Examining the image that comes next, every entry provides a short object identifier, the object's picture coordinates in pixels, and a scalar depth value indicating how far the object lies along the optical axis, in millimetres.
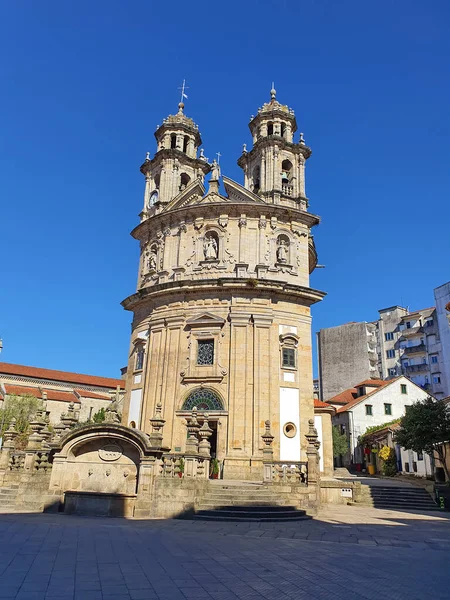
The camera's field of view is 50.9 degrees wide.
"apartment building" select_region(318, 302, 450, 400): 59500
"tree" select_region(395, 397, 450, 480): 26109
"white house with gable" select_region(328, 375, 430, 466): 45250
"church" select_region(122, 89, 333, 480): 25016
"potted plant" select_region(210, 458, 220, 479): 23031
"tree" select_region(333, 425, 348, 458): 44531
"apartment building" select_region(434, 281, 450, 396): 53625
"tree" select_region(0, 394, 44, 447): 44312
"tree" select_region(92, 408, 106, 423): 43619
